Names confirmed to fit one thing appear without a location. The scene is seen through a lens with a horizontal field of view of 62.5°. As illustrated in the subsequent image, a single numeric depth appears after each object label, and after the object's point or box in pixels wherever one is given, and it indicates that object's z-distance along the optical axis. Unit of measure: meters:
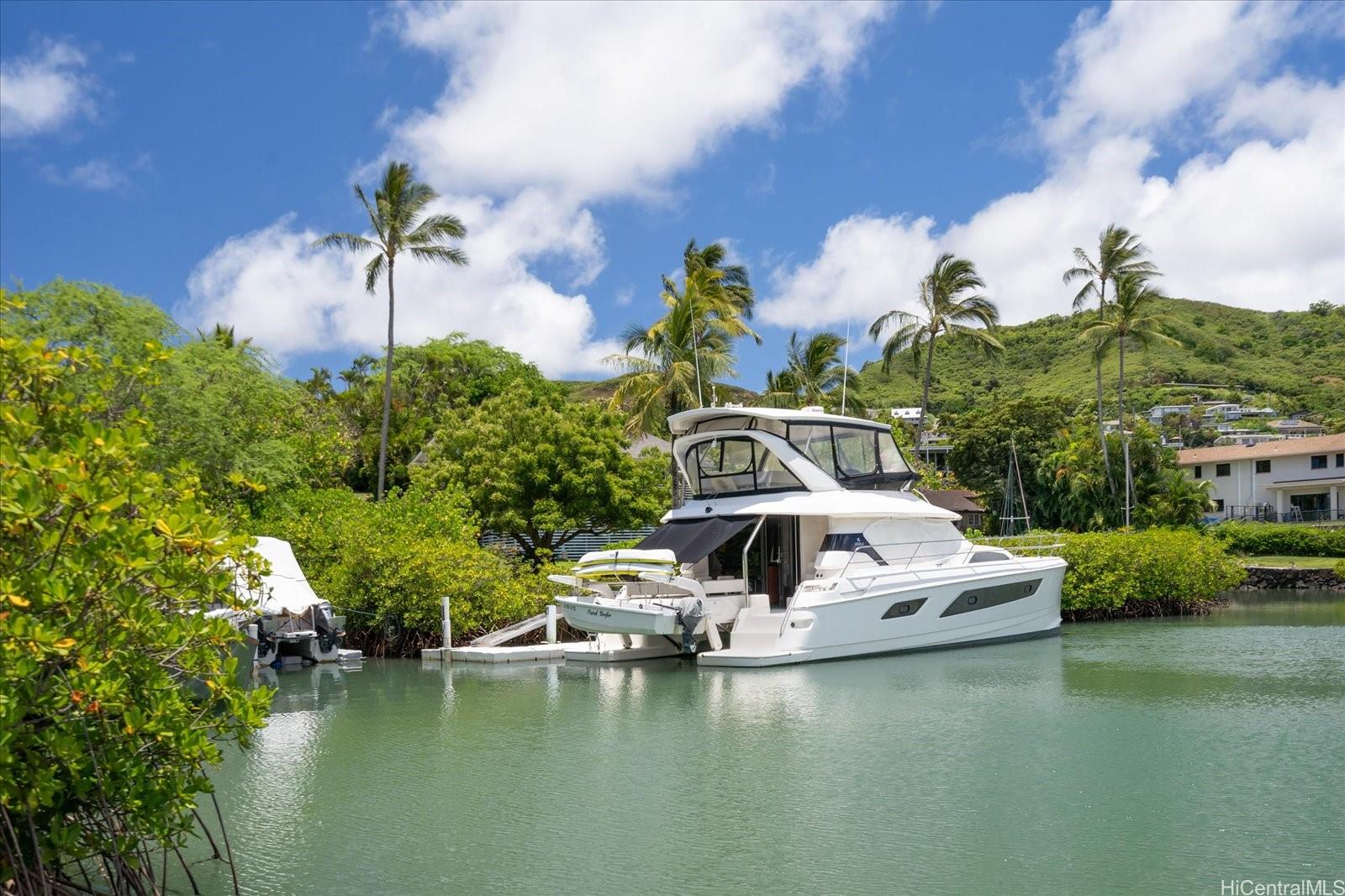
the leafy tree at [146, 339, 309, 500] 23.92
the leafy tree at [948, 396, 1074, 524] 58.62
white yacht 18.78
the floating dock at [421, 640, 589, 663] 20.86
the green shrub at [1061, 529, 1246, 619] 28.17
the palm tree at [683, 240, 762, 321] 37.50
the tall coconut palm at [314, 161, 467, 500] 33.72
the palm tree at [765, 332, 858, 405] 39.59
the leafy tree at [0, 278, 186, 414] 23.09
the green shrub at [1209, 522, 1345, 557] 44.62
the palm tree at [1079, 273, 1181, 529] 40.91
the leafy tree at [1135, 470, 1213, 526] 43.19
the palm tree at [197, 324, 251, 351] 28.46
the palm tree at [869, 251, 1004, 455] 36.69
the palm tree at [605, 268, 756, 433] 30.95
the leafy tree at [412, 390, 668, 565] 28.77
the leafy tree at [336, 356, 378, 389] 60.91
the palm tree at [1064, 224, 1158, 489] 41.31
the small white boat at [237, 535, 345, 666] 20.02
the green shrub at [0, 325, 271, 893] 5.04
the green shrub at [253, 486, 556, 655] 22.00
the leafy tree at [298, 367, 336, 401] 51.38
